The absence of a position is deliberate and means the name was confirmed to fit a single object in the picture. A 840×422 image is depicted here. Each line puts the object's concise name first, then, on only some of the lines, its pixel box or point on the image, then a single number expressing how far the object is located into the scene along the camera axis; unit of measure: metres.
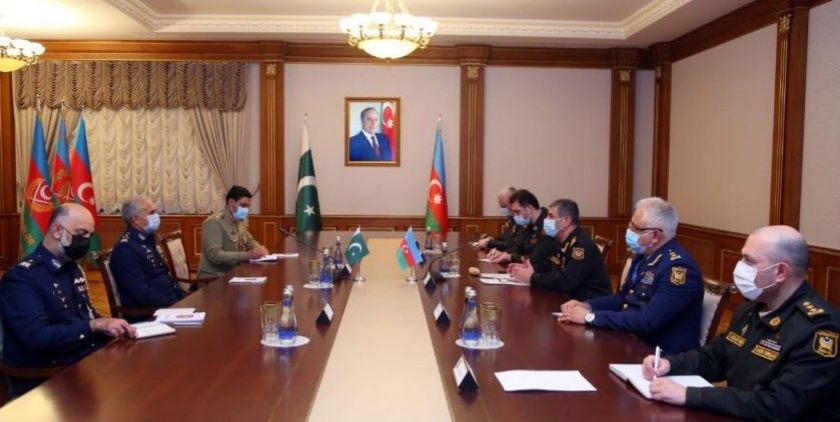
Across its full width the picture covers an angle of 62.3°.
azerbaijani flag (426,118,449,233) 7.98
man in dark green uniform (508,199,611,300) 3.64
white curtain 8.18
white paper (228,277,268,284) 3.71
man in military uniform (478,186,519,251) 5.57
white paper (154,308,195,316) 2.83
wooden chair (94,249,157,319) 3.62
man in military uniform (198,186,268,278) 4.76
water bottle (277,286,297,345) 2.38
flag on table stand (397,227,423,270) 3.77
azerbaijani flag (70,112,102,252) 7.21
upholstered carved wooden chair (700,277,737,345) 2.77
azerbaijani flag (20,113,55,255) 6.91
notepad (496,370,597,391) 1.95
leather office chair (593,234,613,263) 4.45
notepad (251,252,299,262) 4.59
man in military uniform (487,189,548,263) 5.21
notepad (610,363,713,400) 1.94
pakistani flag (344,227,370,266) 4.01
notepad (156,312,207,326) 2.70
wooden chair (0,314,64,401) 2.52
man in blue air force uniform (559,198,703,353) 2.73
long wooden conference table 1.78
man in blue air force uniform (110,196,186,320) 3.69
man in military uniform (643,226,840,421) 1.77
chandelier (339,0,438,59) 5.22
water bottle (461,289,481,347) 2.39
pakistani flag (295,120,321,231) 7.92
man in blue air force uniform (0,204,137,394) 2.54
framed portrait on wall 8.27
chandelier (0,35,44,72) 6.20
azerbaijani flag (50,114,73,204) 7.18
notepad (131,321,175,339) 2.49
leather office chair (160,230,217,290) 4.46
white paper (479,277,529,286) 3.75
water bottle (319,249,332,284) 3.56
